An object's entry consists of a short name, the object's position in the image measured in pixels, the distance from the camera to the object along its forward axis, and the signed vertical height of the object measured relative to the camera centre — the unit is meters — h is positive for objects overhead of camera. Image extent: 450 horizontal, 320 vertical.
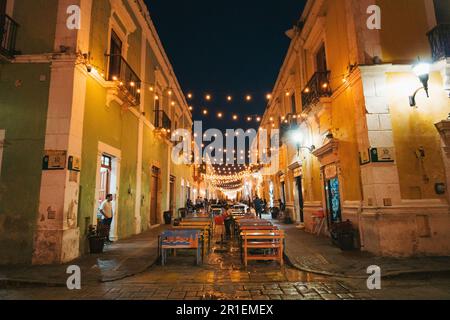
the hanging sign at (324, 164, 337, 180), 9.43 +1.07
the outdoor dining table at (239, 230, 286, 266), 6.15 -0.92
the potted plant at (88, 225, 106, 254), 7.37 -0.98
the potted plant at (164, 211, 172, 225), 15.34 -0.73
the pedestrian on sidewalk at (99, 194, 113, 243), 8.55 -0.15
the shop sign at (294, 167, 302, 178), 13.48 +1.53
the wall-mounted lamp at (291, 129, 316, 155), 13.19 +3.17
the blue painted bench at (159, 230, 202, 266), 6.19 -0.80
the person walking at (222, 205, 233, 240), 10.85 -0.81
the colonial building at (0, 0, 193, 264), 6.52 +2.25
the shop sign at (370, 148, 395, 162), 7.14 +1.20
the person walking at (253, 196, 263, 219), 17.61 -0.13
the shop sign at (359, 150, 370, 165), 7.31 +1.19
